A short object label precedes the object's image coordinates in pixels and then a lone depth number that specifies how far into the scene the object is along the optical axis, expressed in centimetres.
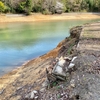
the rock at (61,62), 242
